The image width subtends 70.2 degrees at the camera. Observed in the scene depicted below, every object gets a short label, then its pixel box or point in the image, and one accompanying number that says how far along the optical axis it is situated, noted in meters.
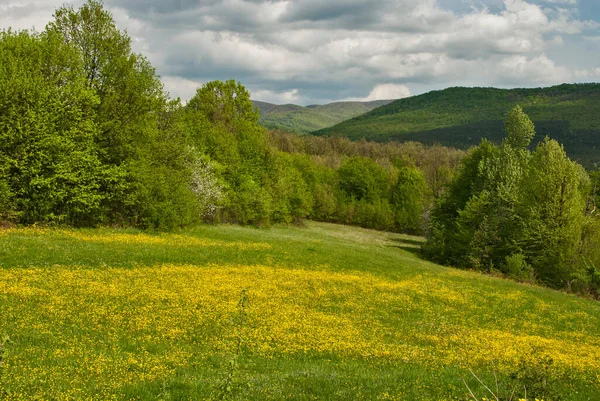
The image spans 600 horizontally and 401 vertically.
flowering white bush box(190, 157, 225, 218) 52.78
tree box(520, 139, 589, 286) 48.88
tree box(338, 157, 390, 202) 111.25
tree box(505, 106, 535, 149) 59.12
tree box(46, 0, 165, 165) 37.84
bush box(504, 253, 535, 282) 48.44
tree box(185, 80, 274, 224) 60.97
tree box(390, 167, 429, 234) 103.44
